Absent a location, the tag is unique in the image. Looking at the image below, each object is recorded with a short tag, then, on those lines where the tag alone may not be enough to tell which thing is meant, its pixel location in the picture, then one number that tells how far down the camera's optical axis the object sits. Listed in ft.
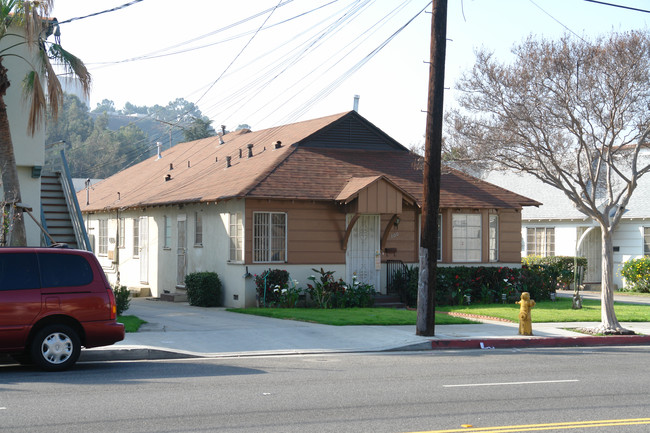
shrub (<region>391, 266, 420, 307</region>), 81.61
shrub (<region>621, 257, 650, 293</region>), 106.73
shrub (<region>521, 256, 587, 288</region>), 108.78
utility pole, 55.98
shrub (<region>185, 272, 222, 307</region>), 79.71
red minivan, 39.58
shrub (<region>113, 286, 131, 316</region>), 62.69
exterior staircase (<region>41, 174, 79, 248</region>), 70.18
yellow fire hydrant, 58.70
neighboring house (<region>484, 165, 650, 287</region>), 111.04
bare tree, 58.75
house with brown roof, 78.07
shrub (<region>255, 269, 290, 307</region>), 76.13
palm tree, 57.62
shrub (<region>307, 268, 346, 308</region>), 77.00
